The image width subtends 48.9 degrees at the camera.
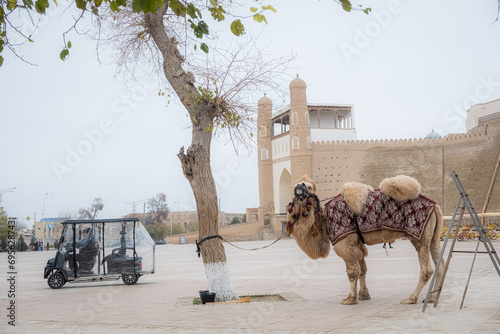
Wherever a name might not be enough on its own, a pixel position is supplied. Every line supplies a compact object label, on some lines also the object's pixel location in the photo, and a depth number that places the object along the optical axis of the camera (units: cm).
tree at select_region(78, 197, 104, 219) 5948
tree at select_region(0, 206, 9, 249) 4764
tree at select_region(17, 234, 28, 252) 5170
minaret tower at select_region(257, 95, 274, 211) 5700
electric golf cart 1121
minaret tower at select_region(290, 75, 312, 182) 5281
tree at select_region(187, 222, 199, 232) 7956
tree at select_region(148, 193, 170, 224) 7925
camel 611
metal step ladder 553
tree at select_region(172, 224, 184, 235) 8294
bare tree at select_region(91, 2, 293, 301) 757
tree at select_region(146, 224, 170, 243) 7012
